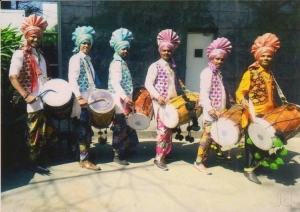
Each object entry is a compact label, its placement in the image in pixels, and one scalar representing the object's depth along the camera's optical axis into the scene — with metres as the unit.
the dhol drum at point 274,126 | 3.70
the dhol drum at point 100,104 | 4.13
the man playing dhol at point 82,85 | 4.12
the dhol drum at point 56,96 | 3.94
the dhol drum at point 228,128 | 3.88
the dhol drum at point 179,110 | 4.18
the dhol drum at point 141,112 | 4.36
